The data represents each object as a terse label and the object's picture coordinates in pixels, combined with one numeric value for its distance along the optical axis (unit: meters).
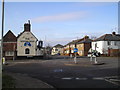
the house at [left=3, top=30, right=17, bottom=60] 28.23
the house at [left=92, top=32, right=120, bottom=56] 39.40
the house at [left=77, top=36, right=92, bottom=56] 47.92
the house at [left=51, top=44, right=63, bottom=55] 93.11
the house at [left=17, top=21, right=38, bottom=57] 29.33
